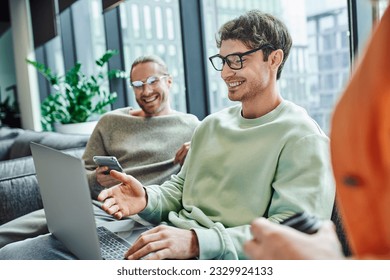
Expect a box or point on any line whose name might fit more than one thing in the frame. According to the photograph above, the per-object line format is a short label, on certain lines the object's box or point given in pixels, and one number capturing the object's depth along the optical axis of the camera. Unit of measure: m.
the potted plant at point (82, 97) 1.72
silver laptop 0.75
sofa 1.48
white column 3.57
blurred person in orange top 0.34
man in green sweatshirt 0.75
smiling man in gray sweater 1.15
